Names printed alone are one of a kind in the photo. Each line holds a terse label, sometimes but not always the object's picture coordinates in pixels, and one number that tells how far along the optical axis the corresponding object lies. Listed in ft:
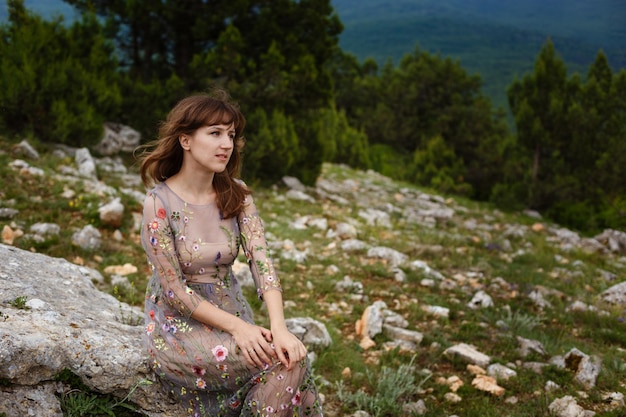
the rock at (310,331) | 14.07
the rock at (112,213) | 20.25
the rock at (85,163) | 25.37
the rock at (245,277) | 17.87
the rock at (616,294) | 20.59
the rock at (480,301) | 19.62
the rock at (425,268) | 22.49
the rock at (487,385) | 13.11
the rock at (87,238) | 18.19
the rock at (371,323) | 16.05
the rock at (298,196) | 34.60
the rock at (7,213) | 18.48
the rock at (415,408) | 11.80
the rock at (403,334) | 15.99
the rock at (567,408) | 11.60
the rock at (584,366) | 13.26
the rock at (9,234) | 16.72
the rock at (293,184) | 37.70
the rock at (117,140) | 31.42
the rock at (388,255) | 23.73
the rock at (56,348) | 7.93
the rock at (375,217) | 31.94
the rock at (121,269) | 17.08
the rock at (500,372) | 13.87
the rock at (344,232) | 26.76
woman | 8.48
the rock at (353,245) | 24.66
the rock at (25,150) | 24.64
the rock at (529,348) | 15.49
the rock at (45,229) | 17.97
